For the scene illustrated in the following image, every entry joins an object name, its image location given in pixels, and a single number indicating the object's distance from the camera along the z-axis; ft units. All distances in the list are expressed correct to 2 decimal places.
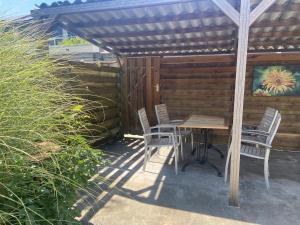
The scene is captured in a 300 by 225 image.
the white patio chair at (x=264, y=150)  10.23
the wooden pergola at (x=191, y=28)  8.37
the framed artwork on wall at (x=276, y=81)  16.20
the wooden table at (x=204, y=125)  11.64
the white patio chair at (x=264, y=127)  11.97
